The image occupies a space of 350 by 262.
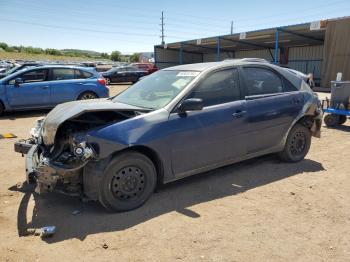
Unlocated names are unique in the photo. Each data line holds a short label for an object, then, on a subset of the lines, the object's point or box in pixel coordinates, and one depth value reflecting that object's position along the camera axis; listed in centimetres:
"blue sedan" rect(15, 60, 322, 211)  387
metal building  2036
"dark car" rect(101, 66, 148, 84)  2747
